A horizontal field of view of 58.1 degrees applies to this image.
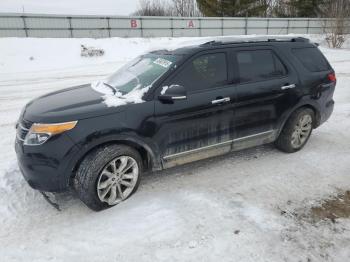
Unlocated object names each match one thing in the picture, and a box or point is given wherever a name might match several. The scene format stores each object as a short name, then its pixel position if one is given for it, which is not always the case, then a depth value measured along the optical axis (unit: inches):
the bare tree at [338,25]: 966.4
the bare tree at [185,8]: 1808.6
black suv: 129.2
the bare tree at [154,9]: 1760.6
